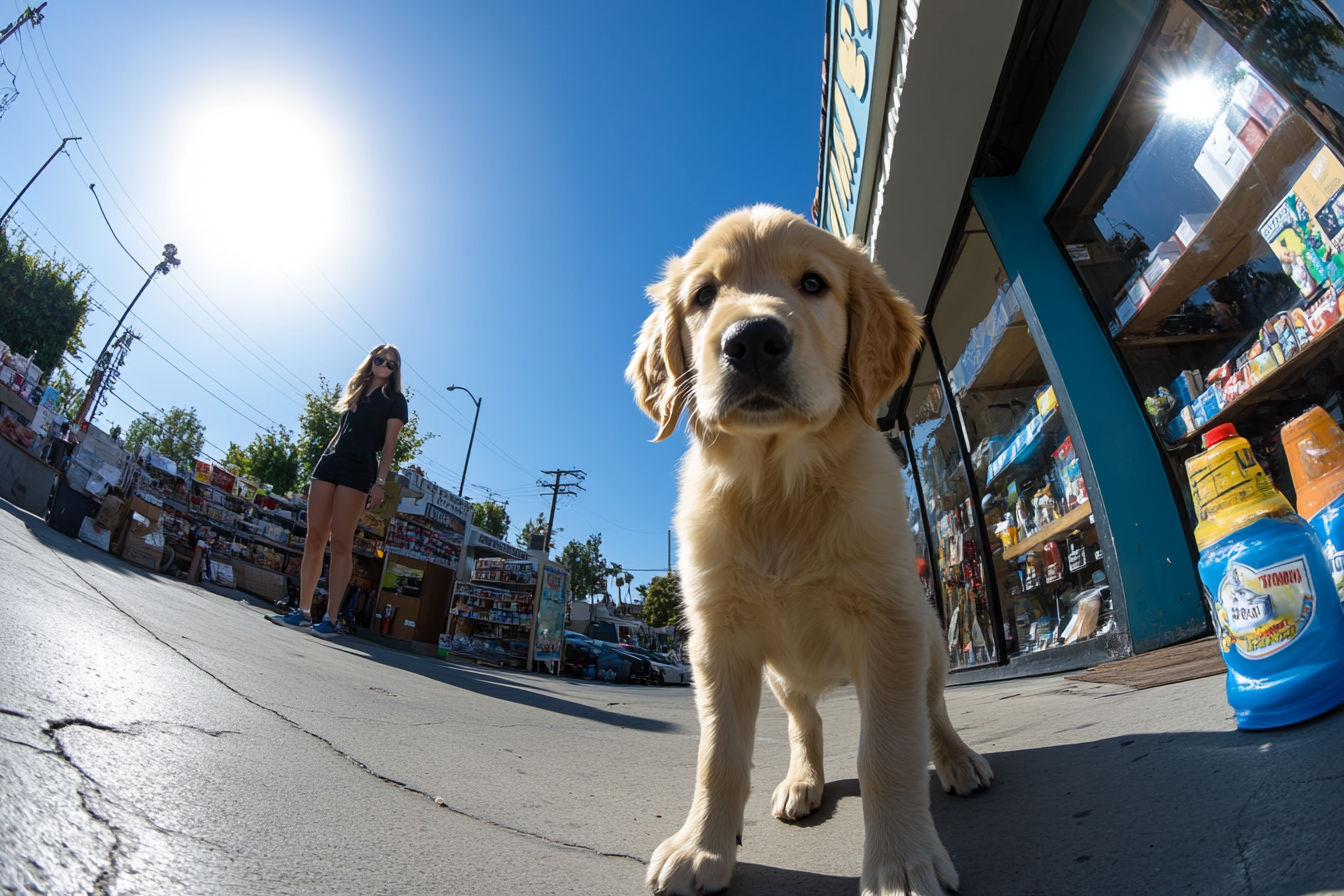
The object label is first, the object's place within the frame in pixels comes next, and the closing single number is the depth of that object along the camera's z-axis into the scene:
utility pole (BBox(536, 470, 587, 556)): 55.06
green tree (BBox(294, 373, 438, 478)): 28.08
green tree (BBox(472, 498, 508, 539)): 52.94
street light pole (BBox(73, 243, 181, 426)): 38.12
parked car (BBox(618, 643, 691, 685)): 24.94
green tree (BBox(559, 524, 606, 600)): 63.75
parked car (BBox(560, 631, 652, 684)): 21.45
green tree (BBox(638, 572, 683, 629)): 54.62
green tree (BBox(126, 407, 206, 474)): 50.19
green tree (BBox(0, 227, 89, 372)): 31.33
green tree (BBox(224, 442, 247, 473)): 35.10
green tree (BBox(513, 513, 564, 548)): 61.41
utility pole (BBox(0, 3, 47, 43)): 27.62
